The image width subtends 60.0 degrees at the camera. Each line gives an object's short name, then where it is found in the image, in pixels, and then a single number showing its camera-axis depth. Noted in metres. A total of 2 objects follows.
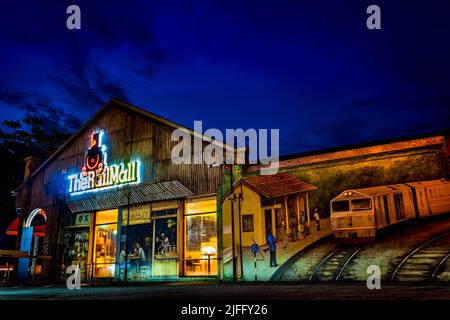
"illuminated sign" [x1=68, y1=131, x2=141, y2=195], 17.84
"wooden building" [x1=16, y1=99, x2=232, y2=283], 15.43
